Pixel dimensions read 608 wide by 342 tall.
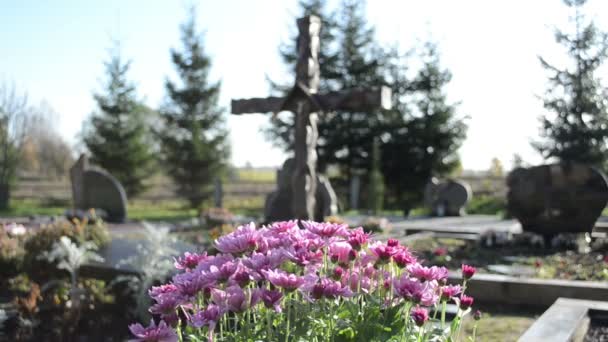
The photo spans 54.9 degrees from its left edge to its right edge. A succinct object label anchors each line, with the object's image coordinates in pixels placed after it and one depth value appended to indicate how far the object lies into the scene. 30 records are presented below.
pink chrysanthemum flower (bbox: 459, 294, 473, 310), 2.07
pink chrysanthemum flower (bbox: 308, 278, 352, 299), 1.91
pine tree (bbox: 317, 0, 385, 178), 23.77
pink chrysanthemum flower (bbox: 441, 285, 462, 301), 2.11
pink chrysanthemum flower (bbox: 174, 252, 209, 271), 2.19
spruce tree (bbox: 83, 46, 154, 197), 23.73
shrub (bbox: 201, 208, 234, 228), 11.86
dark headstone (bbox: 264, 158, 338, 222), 8.35
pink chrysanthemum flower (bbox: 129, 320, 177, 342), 1.79
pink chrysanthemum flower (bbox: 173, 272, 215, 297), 1.94
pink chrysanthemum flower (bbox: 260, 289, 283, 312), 1.84
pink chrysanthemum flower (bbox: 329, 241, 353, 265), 2.16
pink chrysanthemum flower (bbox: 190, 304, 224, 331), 1.81
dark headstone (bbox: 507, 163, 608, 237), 8.55
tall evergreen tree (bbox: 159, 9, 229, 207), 24.12
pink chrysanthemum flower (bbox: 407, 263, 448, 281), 2.05
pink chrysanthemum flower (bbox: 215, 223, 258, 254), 2.12
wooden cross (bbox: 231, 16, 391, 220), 7.45
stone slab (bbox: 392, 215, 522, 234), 10.62
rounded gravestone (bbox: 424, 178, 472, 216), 17.98
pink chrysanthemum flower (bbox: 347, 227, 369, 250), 2.14
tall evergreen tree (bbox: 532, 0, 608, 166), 19.15
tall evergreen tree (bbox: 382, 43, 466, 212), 23.72
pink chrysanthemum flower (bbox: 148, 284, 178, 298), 2.05
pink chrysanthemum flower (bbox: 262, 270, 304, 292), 1.85
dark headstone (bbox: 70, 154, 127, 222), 14.02
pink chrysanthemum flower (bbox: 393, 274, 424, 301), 1.94
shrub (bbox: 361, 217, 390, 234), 9.91
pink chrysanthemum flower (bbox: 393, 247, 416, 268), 2.07
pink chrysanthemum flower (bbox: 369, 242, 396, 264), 2.08
